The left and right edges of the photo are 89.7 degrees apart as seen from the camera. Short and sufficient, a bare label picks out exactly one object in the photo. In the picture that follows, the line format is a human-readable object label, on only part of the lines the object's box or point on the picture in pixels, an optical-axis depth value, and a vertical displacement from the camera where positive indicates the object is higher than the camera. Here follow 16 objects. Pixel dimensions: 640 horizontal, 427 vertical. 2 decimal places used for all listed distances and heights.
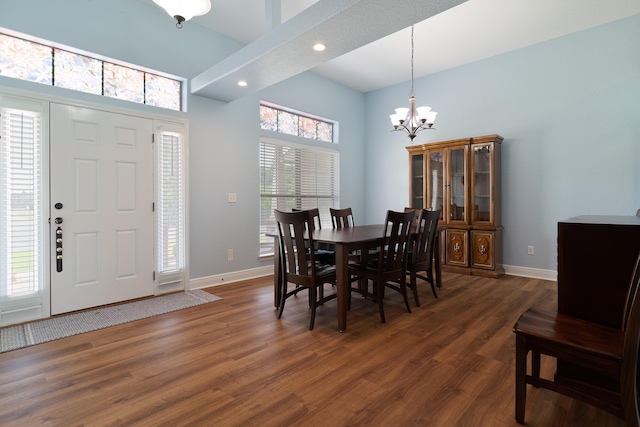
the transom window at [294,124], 4.82 +1.46
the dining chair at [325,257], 3.63 -0.49
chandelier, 3.61 +1.13
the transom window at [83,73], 2.82 +1.40
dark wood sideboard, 1.55 -0.28
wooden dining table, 2.60 -0.29
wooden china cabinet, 4.47 +0.23
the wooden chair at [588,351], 1.22 -0.58
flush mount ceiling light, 2.24 +1.48
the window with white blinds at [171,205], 3.68 +0.10
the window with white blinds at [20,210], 2.74 +0.03
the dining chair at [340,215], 4.09 -0.02
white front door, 3.00 +0.06
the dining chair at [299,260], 2.65 -0.41
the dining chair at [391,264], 2.82 -0.47
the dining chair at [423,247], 3.22 -0.34
